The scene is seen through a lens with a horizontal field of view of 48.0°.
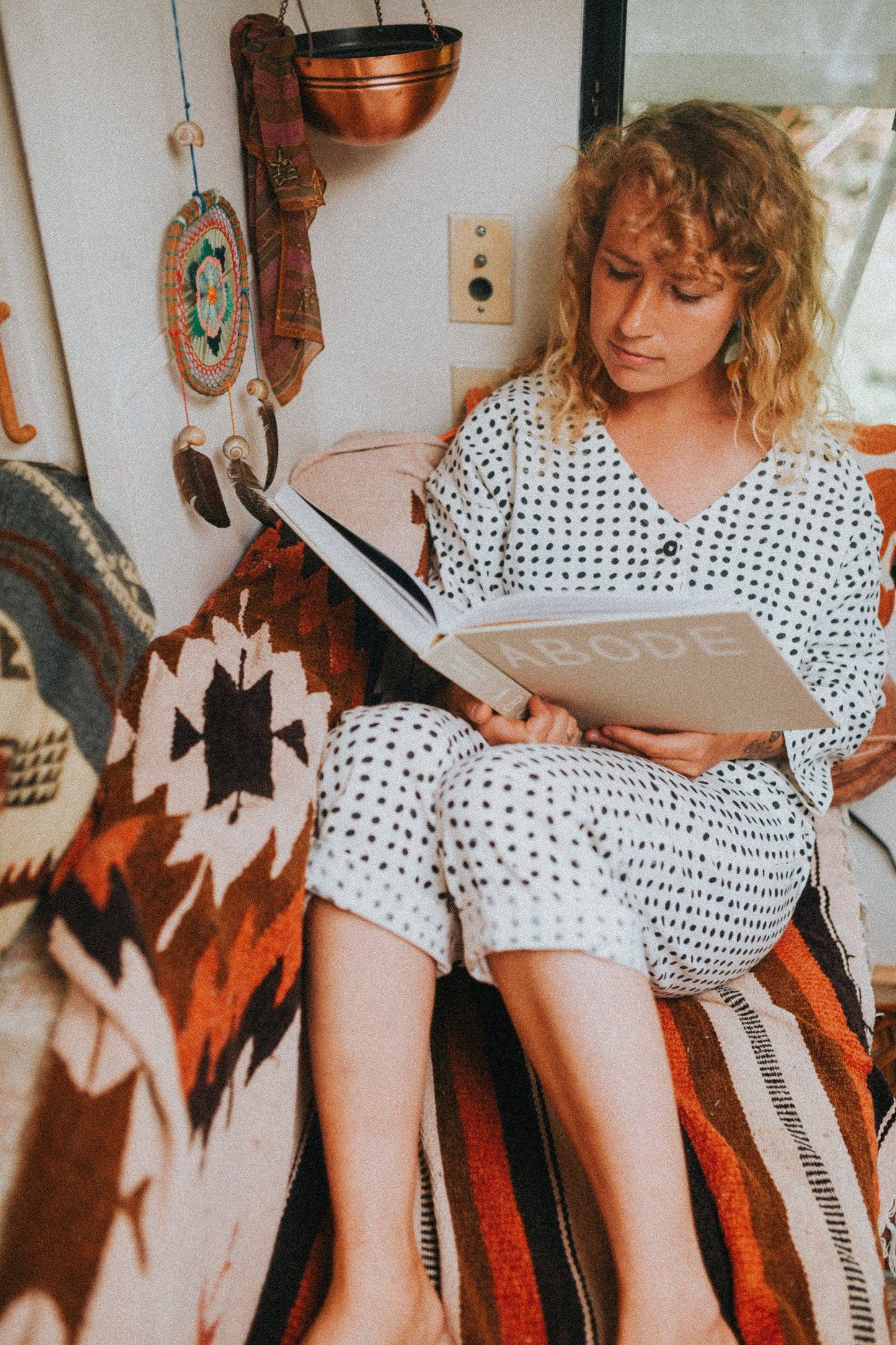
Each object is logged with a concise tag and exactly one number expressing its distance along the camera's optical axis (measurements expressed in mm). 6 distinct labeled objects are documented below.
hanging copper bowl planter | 1155
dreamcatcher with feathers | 1033
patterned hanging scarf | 1177
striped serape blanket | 873
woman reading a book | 869
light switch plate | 1438
